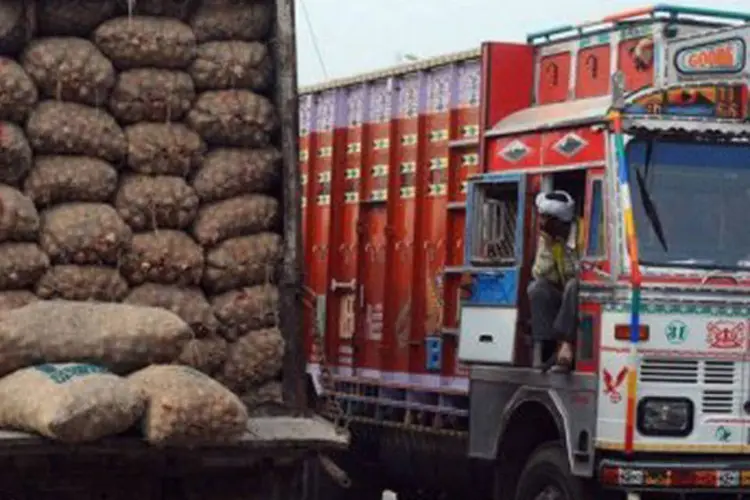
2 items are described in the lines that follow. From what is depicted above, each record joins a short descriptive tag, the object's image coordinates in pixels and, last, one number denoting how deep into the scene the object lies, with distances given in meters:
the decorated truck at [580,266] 8.53
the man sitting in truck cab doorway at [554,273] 8.84
